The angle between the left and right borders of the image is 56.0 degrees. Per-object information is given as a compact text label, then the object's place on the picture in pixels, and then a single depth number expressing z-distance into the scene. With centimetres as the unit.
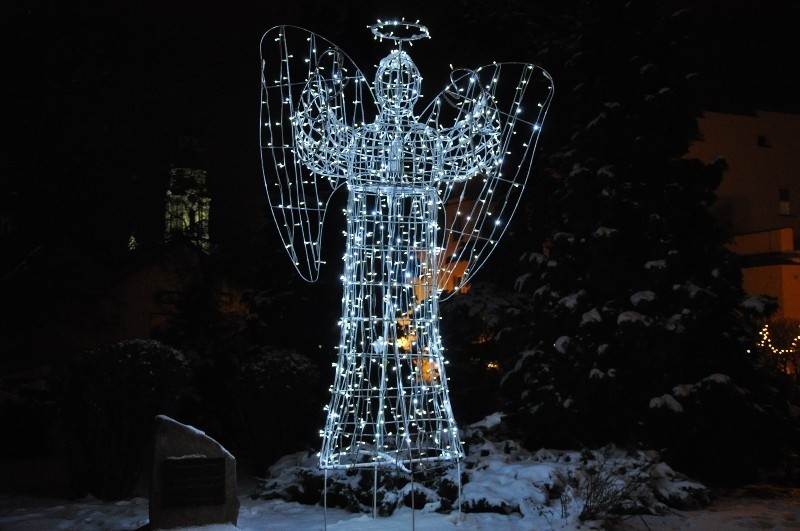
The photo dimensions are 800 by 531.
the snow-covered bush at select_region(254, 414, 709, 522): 766
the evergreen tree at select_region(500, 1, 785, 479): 1004
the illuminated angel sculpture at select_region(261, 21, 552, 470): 709
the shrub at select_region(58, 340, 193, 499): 920
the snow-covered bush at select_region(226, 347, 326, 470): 1139
